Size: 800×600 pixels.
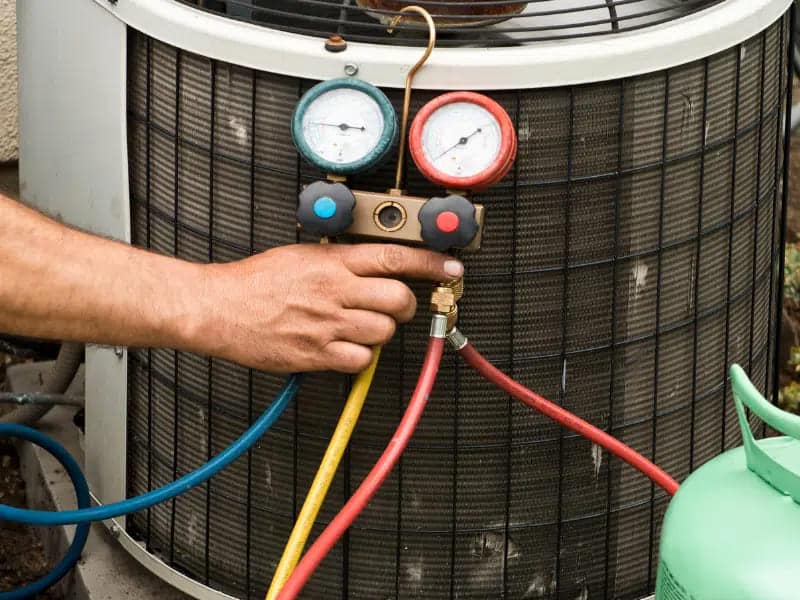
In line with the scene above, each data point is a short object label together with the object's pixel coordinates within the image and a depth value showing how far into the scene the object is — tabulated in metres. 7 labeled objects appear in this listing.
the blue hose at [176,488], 1.84
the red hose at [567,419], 1.84
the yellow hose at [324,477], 1.78
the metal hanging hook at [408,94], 1.78
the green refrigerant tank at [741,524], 1.59
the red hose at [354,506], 1.77
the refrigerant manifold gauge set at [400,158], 1.75
